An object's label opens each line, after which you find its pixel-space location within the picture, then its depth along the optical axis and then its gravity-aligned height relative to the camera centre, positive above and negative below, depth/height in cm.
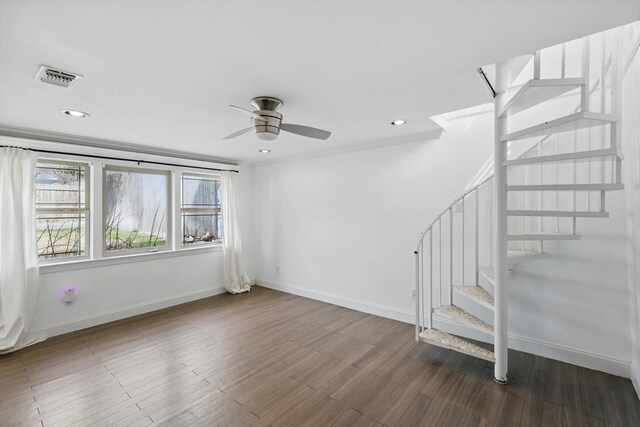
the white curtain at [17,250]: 306 -42
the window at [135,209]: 403 +5
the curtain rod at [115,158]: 333 +75
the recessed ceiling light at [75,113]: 259 +93
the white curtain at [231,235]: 505 -42
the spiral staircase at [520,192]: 204 +18
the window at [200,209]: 482 +5
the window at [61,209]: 351 +4
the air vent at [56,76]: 183 +92
